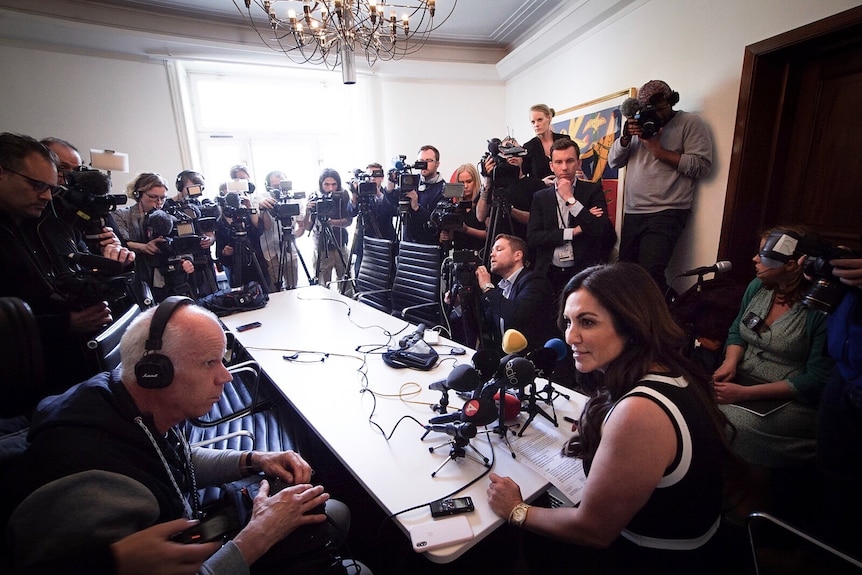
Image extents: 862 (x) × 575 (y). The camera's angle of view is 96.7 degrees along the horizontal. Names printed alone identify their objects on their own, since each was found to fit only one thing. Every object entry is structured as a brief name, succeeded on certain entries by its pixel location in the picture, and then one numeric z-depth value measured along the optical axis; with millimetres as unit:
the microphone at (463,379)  1182
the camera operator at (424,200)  3295
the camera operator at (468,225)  2818
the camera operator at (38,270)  1413
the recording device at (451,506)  959
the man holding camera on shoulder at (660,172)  2551
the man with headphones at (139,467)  691
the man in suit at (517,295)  1967
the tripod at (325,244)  3717
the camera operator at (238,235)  3340
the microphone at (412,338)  1840
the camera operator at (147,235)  2879
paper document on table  1047
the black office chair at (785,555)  1389
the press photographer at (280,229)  3479
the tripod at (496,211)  2550
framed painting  3318
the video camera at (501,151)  2516
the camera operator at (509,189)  2500
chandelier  2277
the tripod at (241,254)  3348
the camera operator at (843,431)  1285
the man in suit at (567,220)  2521
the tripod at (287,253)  3680
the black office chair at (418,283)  2611
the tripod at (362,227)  3525
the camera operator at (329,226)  3625
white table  1040
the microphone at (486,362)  1196
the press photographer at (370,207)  3449
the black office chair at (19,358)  688
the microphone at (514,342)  1242
